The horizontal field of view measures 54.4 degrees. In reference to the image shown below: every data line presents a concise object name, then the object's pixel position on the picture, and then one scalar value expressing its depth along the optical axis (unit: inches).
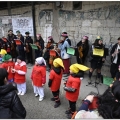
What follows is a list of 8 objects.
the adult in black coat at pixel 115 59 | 147.0
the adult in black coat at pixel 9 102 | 62.3
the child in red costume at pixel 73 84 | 103.3
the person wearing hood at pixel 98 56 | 150.4
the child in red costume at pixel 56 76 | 118.3
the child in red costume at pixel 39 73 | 128.2
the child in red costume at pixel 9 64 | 139.0
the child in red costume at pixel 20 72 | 136.1
